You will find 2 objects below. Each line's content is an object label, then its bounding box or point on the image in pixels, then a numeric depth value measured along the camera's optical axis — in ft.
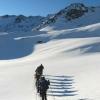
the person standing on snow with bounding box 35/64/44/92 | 76.78
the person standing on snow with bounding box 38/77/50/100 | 57.52
